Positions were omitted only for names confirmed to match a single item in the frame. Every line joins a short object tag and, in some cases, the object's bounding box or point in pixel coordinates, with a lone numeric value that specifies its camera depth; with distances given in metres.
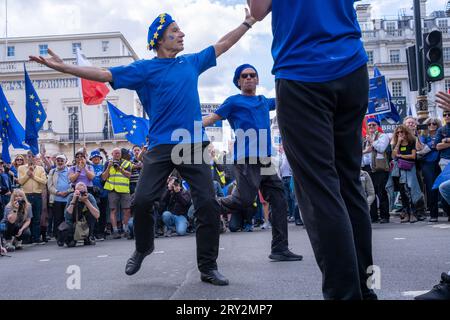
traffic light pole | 11.12
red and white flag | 16.44
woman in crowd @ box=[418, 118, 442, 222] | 10.80
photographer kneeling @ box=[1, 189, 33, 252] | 10.59
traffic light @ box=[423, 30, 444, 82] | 10.57
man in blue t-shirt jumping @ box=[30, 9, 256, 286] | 4.30
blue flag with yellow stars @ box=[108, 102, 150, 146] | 16.00
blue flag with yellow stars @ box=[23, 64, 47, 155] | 12.64
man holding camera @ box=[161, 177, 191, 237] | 11.91
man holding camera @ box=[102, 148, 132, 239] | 12.34
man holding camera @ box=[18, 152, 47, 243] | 11.77
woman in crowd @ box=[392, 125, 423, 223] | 10.98
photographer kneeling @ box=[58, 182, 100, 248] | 10.25
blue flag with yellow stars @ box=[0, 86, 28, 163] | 11.79
